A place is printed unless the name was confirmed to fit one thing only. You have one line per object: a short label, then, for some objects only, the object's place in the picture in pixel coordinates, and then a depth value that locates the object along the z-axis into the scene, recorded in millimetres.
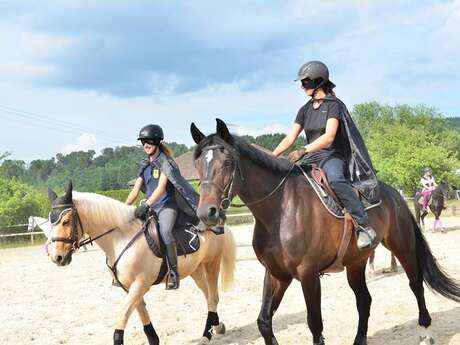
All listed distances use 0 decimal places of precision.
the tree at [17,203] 26625
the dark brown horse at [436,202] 19109
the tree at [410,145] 51062
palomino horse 5328
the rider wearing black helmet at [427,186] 19328
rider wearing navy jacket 5812
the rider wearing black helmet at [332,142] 4660
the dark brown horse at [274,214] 3877
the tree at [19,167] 123388
